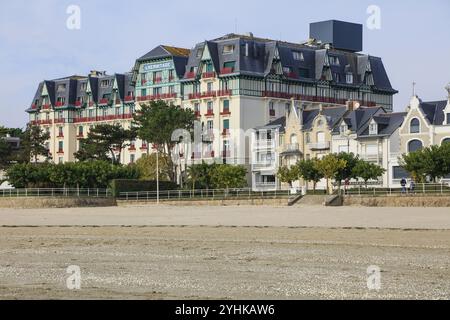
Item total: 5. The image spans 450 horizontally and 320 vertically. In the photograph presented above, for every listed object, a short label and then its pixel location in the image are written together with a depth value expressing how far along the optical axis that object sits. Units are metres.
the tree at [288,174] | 101.12
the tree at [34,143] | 135.00
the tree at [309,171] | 99.00
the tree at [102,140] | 131.75
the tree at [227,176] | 103.50
